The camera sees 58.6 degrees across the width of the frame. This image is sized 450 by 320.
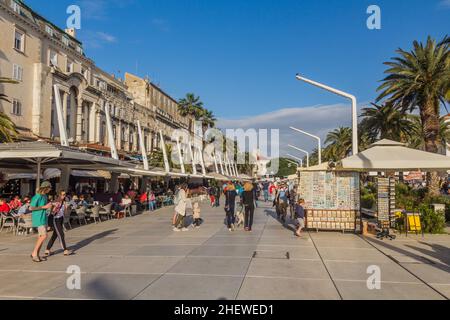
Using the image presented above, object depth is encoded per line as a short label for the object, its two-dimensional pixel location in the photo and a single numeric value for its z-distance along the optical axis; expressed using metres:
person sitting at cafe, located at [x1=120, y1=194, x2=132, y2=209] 19.89
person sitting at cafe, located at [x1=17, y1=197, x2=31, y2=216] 13.94
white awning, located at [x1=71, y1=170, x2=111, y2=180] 24.76
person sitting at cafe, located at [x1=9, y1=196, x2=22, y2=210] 15.96
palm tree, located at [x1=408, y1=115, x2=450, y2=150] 37.72
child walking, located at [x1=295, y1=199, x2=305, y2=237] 12.49
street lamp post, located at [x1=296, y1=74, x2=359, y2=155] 15.38
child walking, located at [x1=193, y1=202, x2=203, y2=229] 15.43
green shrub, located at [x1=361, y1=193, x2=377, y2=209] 20.40
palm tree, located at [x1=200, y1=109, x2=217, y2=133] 61.25
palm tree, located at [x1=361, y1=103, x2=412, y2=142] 30.95
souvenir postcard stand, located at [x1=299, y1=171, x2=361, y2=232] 13.21
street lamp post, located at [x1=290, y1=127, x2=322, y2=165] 31.38
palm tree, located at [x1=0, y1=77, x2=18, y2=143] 18.47
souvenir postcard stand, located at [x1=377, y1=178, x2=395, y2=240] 12.06
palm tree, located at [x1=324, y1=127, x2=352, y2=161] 48.59
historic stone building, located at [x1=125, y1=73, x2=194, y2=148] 61.38
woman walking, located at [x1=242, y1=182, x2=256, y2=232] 13.73
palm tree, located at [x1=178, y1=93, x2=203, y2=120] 59.84
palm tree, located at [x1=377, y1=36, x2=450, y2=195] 22.69
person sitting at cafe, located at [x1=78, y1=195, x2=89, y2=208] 16.62
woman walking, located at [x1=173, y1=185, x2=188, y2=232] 13.80
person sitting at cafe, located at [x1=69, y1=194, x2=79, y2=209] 16.11
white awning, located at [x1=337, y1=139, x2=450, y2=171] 11.90
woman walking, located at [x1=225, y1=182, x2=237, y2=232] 14.14
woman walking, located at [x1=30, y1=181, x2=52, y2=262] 9.07
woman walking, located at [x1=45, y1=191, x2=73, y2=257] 9.44
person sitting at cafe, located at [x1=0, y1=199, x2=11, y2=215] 15.21
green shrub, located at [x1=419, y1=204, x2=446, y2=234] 13.04
